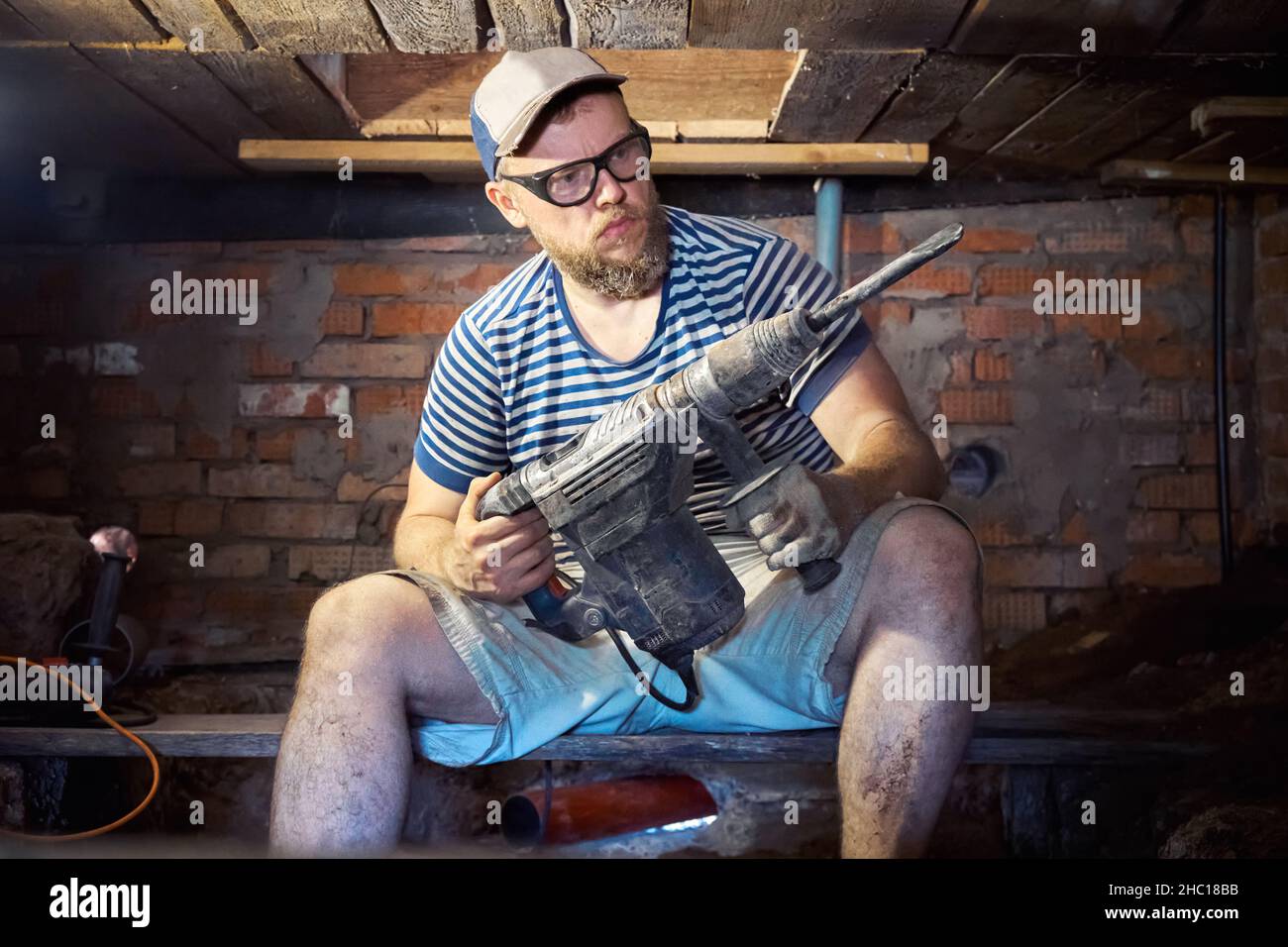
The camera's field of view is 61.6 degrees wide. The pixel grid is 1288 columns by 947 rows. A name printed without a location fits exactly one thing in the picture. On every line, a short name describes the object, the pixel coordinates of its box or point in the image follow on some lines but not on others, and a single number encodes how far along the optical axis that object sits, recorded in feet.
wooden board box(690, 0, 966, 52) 5.16
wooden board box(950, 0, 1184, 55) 5.16
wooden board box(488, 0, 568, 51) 5.08
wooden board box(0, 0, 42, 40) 5.27
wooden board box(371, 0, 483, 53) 5.06
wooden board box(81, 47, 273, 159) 5.71
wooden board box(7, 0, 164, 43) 5.17
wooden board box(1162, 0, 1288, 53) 5.11
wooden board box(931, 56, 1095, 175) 5.82
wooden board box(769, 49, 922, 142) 5.78
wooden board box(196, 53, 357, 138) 5.77
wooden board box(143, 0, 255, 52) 5.16
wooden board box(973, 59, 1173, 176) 5.87
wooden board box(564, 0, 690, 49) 5.07
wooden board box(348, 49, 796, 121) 6.84
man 3.85
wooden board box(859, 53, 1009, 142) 5.81
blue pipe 7.79
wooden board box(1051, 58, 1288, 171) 5.84
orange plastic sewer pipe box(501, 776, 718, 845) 5.12
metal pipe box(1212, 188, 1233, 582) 8.00
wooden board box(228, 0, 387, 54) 5.12
